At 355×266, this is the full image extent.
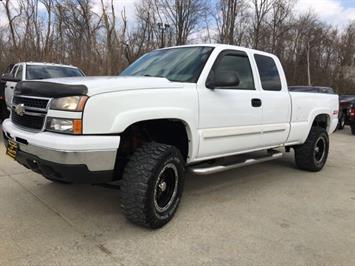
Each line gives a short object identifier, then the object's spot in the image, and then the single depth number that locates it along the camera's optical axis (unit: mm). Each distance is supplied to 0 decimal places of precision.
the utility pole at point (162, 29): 33666
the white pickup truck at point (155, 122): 3510
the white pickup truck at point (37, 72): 10720
